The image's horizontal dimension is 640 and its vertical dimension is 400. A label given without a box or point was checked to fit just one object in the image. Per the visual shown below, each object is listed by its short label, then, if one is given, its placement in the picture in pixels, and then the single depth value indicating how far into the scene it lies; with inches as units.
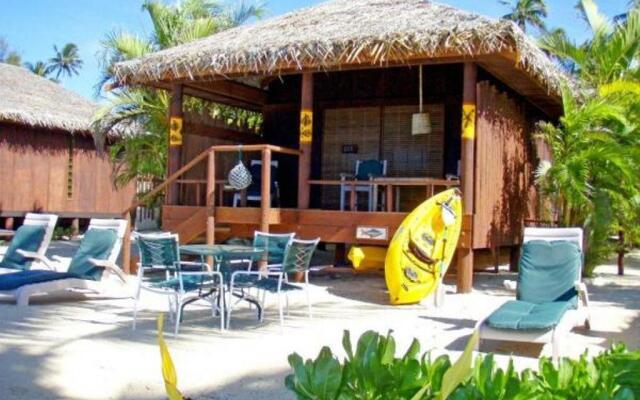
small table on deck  381.1
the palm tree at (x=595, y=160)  390.6
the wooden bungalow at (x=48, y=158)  724.0
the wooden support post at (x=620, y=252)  481.1
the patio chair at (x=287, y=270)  270.8
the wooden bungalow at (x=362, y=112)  375.6
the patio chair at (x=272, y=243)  323.9
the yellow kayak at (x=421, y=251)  339.3
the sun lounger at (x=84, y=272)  319.3
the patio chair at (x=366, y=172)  481.1
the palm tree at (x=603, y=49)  436.1
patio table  282.5
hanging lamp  455.2
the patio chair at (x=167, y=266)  263.4
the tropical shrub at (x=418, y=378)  75.9
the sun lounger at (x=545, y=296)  227.3
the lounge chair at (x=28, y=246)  379.2
